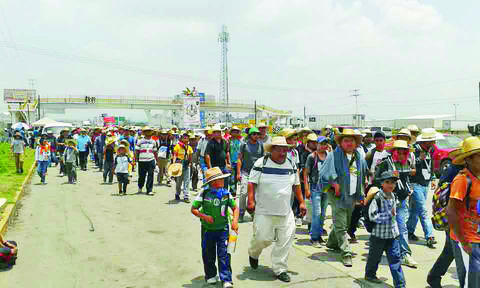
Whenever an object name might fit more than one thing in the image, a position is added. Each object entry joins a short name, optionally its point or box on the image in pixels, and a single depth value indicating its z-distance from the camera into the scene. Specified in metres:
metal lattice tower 81.56
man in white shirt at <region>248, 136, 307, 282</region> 5.00
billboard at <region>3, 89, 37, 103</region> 99.56
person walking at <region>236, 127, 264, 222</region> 7.76
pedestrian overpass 66.19
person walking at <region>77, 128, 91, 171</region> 17.34
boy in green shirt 4.73
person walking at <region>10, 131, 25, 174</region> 15.46
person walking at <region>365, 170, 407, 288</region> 4.68
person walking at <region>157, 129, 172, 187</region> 13.37
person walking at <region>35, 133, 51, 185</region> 13.45
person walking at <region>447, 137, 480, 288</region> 3.41
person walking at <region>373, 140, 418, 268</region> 5.53
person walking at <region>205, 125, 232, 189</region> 8.66
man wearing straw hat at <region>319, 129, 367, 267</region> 5.75
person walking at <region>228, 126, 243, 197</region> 9.83
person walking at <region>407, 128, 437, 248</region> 6.38
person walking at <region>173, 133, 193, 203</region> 10.47
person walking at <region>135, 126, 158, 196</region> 11.24
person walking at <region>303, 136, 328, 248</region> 6.52
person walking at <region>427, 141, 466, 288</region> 3.99
